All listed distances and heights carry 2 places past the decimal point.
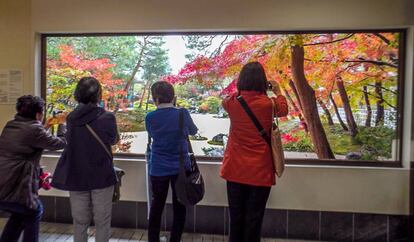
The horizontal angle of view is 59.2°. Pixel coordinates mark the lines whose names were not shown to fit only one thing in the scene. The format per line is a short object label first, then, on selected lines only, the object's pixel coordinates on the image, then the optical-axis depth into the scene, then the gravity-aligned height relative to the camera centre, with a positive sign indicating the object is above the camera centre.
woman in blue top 2.53 -0.18
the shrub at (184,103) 3.37 +0.11
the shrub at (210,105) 3.32 +0.09
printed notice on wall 3.44 +0.26
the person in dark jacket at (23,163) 2.24 -0.31
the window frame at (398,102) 3.11 +0.13
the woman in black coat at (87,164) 2.20 -0.30
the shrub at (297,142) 3.23 -0.23
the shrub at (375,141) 3.16 -0.21
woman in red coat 2.21 -0.25
